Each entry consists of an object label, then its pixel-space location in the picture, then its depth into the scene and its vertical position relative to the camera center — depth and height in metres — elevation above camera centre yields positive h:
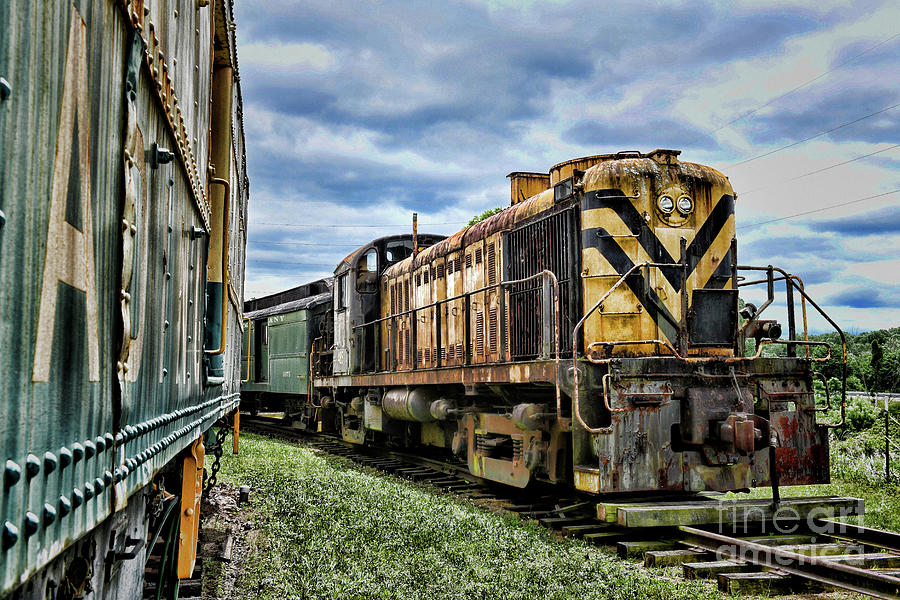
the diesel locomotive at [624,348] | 7.29 +0.16
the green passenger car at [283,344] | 19.31 +0.59
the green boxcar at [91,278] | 1.06 +0.18
